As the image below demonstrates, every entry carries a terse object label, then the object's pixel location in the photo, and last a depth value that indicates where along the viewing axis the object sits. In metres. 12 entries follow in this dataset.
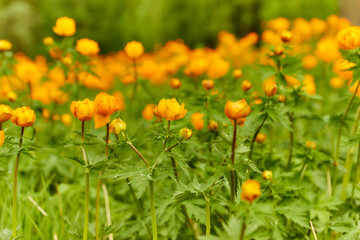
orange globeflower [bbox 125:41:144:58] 3.00
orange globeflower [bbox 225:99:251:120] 2.32
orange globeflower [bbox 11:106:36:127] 2.40
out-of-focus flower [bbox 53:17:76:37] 2.90
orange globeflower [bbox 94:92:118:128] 2.38
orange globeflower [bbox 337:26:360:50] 2.53
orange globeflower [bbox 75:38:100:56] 2.89
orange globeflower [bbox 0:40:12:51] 2.93
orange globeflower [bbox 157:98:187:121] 2.37
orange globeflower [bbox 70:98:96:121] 2.36
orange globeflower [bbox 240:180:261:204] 2.25
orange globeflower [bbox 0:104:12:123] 2.40
